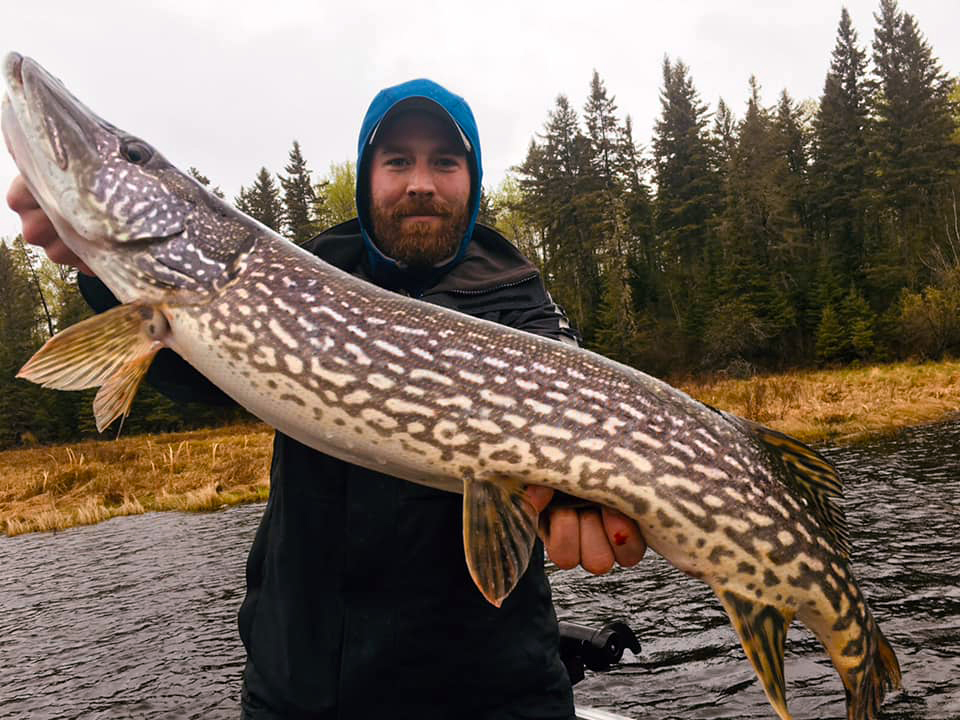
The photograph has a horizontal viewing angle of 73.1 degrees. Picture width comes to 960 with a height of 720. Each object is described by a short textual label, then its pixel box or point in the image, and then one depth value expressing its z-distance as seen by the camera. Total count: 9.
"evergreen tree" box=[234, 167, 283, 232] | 38.56
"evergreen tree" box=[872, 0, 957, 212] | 31.44
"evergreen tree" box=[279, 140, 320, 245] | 37.41
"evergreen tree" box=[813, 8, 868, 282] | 32.47
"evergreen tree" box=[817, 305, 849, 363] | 28.08
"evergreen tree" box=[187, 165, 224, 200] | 36.82
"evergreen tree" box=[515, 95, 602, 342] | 36.38
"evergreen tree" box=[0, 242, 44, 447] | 32.72
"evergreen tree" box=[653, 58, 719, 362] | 34.78
